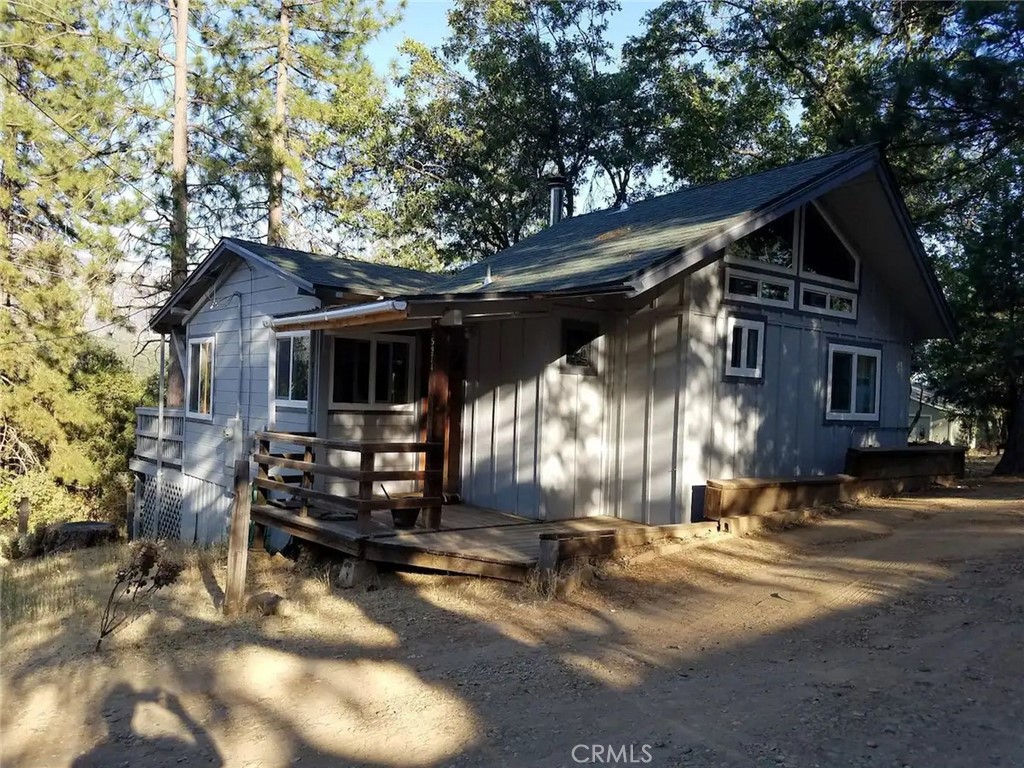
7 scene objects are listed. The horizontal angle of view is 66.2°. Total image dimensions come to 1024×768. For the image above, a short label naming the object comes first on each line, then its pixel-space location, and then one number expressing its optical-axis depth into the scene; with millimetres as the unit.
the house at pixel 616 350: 9117
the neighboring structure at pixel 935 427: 37000
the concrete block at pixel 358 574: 7676
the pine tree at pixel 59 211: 17172
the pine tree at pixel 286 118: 19359
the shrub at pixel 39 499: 18625
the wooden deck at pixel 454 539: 7281
